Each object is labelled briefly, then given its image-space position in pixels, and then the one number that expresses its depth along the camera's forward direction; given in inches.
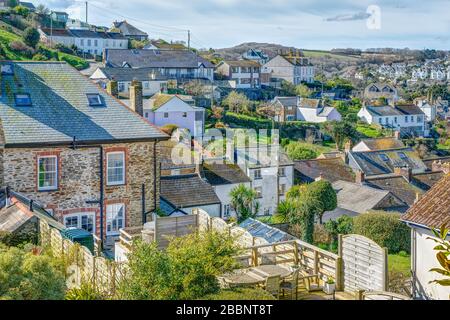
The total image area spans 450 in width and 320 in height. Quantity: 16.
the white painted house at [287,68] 4244.6
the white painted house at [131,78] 2645.2
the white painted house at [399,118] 3412.9
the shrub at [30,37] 3009.4
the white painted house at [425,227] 606.2
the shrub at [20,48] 2864.2
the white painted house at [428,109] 4128.9
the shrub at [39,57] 2807.6
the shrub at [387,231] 1044.5
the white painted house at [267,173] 1525.6
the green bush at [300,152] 2221.9
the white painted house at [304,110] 3198.8
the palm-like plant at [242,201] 1326.3
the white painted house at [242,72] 3639.3
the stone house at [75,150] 852.6
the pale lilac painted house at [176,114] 2261.3
